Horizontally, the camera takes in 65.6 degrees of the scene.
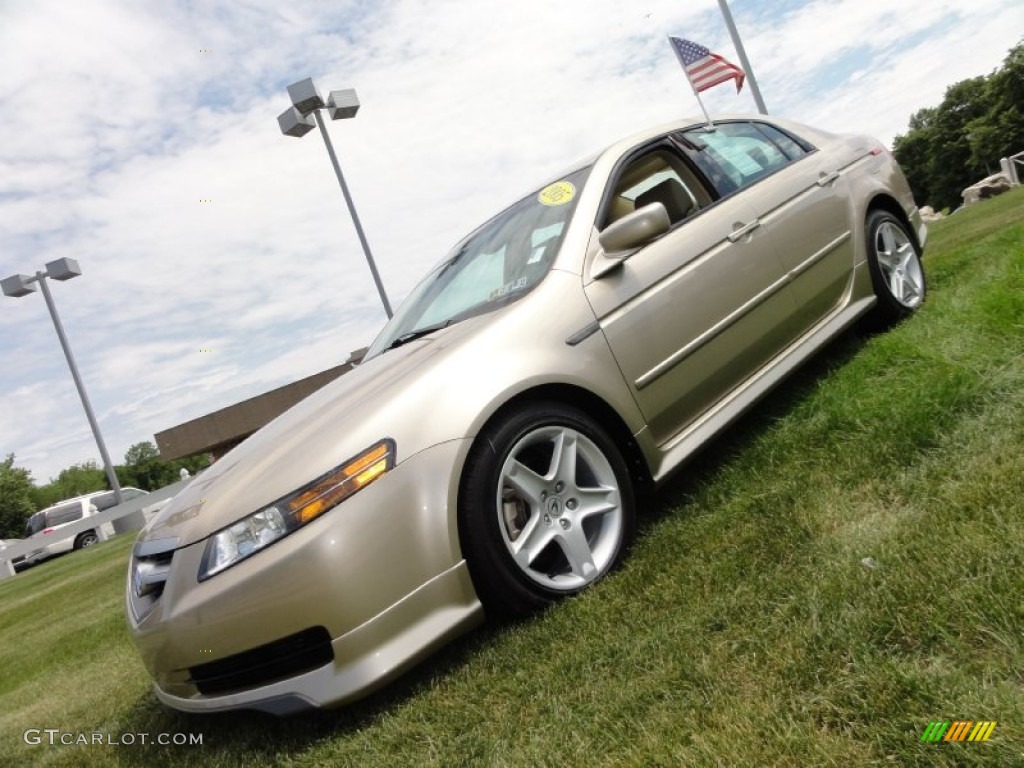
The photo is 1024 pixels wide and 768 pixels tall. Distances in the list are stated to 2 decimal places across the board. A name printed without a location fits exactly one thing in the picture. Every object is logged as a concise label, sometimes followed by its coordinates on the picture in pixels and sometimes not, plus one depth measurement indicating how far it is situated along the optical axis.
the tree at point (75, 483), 90.12
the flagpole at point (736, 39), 12.31
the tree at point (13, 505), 51.91
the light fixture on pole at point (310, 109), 13.36
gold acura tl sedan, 2.33
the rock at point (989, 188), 21.02
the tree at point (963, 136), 53.34
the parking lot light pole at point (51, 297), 22.05
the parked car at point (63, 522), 21.61
